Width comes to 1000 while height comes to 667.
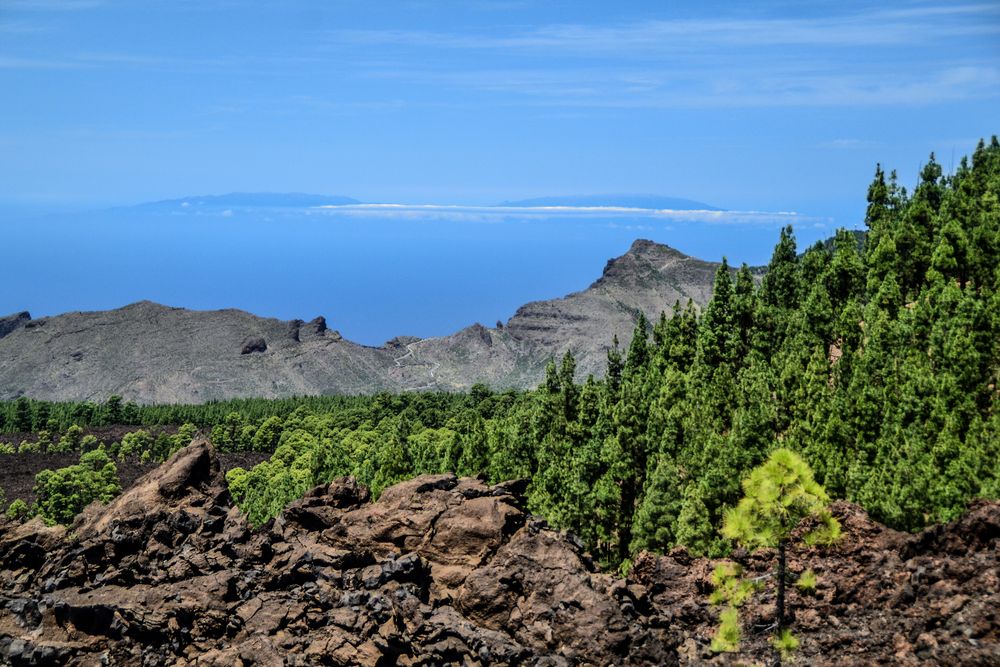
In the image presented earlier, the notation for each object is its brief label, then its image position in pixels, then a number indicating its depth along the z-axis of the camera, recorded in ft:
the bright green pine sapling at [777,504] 126.62
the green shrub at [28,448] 636.07
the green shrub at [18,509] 425.98
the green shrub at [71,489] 459.32
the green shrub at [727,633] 135.64
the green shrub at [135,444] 622.13
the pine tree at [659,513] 217.97
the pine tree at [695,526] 202.80
